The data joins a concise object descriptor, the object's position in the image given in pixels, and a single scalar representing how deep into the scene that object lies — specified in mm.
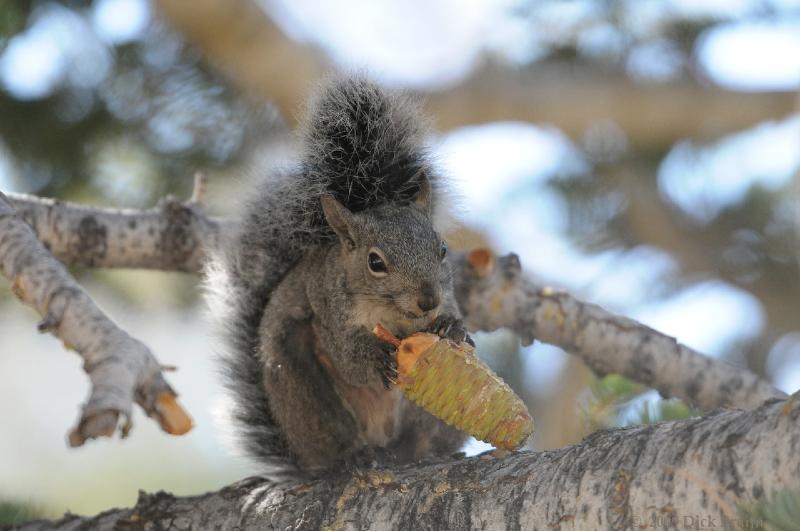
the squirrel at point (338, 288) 4426
